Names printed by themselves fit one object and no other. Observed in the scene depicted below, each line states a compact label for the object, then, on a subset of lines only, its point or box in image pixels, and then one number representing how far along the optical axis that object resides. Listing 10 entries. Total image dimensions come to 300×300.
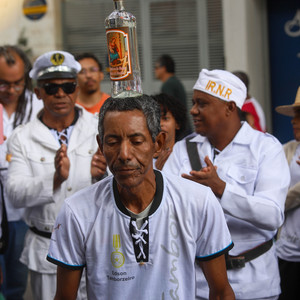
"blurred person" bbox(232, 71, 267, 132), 6.78
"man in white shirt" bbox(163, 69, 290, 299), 3.44
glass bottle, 2.79
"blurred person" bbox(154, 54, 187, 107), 8.95
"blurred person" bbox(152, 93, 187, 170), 4.39
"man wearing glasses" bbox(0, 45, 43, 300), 4.74
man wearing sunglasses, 3.93
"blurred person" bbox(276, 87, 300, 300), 4.18
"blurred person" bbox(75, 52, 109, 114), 6.11
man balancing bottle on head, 2.56
